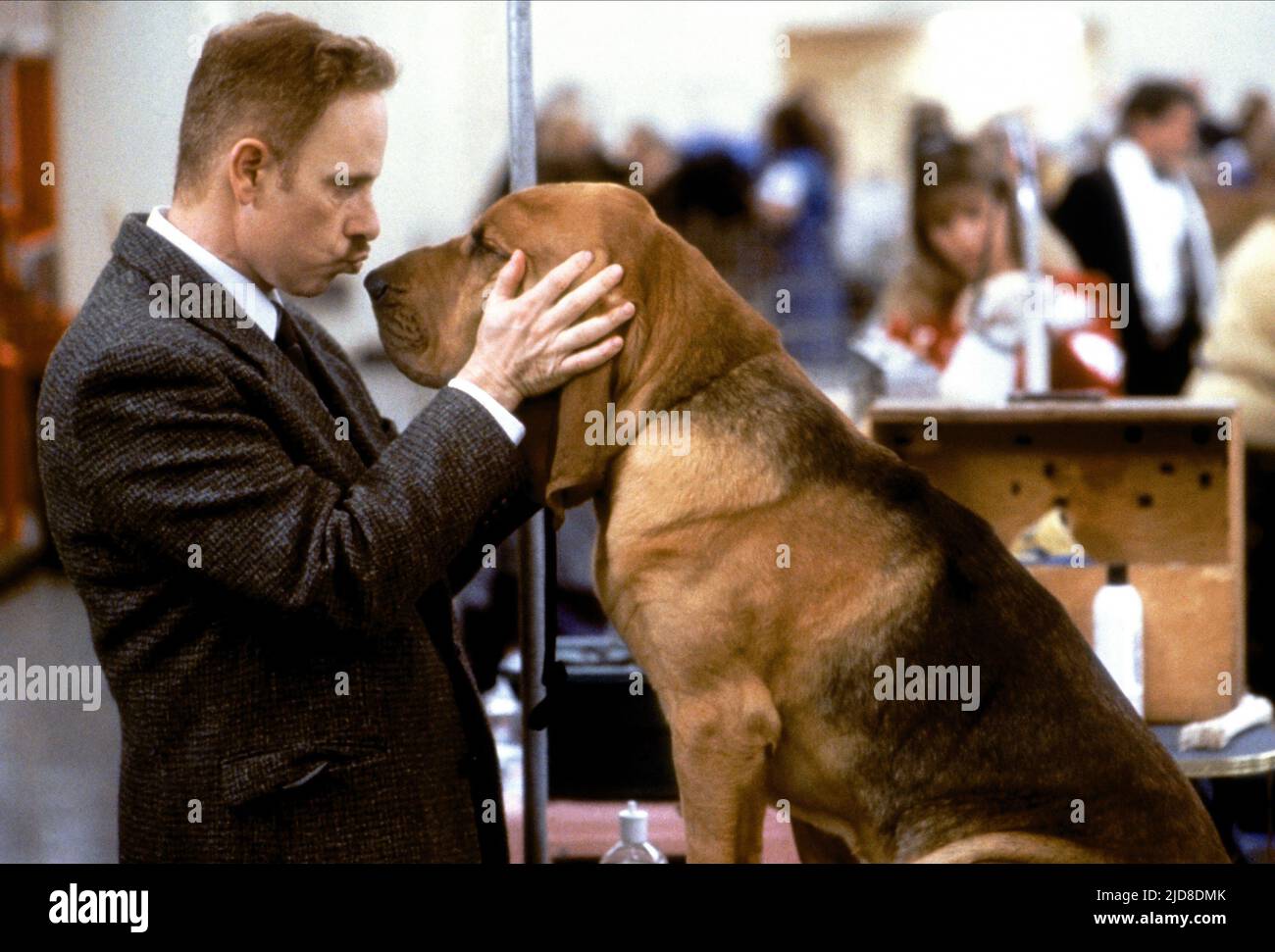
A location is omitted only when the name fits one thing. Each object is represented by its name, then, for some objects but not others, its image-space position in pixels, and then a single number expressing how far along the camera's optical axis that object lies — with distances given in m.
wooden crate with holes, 2.64
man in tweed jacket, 1.89
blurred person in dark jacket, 5.07
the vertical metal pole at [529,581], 2.34
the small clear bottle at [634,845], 2.45
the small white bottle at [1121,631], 2.57
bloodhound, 1.98
